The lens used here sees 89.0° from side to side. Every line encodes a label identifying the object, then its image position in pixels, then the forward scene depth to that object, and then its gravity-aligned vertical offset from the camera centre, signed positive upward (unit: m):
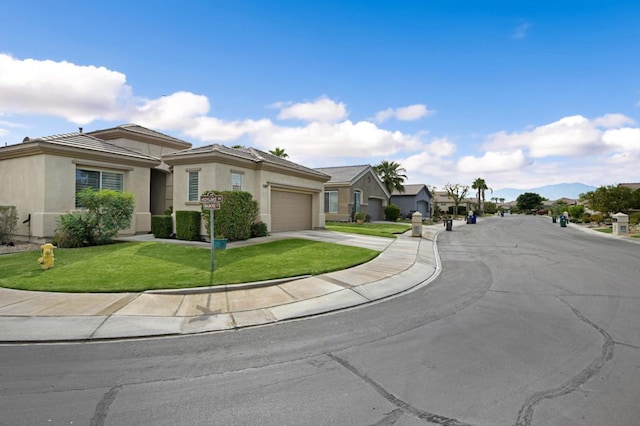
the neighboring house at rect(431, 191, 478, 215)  76.17 +2.12
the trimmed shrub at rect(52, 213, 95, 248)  12.79 -0.85
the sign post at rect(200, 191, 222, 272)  8.87 +0.26
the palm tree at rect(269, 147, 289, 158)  39.20 +7.06
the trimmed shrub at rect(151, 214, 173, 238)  15.55 -0.75
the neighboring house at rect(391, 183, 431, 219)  48.38 +1.86
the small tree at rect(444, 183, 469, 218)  50.51 +3.26
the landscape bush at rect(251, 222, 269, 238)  16.14 -0.94
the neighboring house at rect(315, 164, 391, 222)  30.96 +1.90
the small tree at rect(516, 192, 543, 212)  98.75 +3.35
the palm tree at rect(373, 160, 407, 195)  44.50 +4.88
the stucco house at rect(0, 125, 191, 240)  13.84 +1.59
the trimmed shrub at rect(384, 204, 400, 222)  38.56 -0.20
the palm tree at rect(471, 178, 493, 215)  80.75 +6.41
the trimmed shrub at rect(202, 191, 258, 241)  14.12 -0.26
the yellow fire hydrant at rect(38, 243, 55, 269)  9.28 -1.37
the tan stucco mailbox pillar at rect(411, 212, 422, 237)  20.91 -0.94
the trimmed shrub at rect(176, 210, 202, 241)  14.79 -0.67
